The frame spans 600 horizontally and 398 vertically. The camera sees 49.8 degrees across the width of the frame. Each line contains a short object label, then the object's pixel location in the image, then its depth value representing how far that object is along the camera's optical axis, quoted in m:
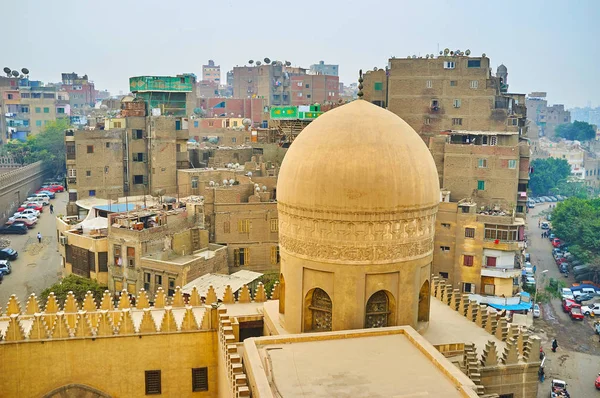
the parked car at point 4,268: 49.19
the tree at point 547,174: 100.75
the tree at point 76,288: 38.84
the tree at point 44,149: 88.50
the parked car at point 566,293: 51.69
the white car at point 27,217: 64.94
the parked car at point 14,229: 61.75
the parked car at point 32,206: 70.12
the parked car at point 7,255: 53.00
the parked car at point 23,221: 63.50
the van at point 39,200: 74.12
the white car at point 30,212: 66.07
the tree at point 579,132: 137.50
